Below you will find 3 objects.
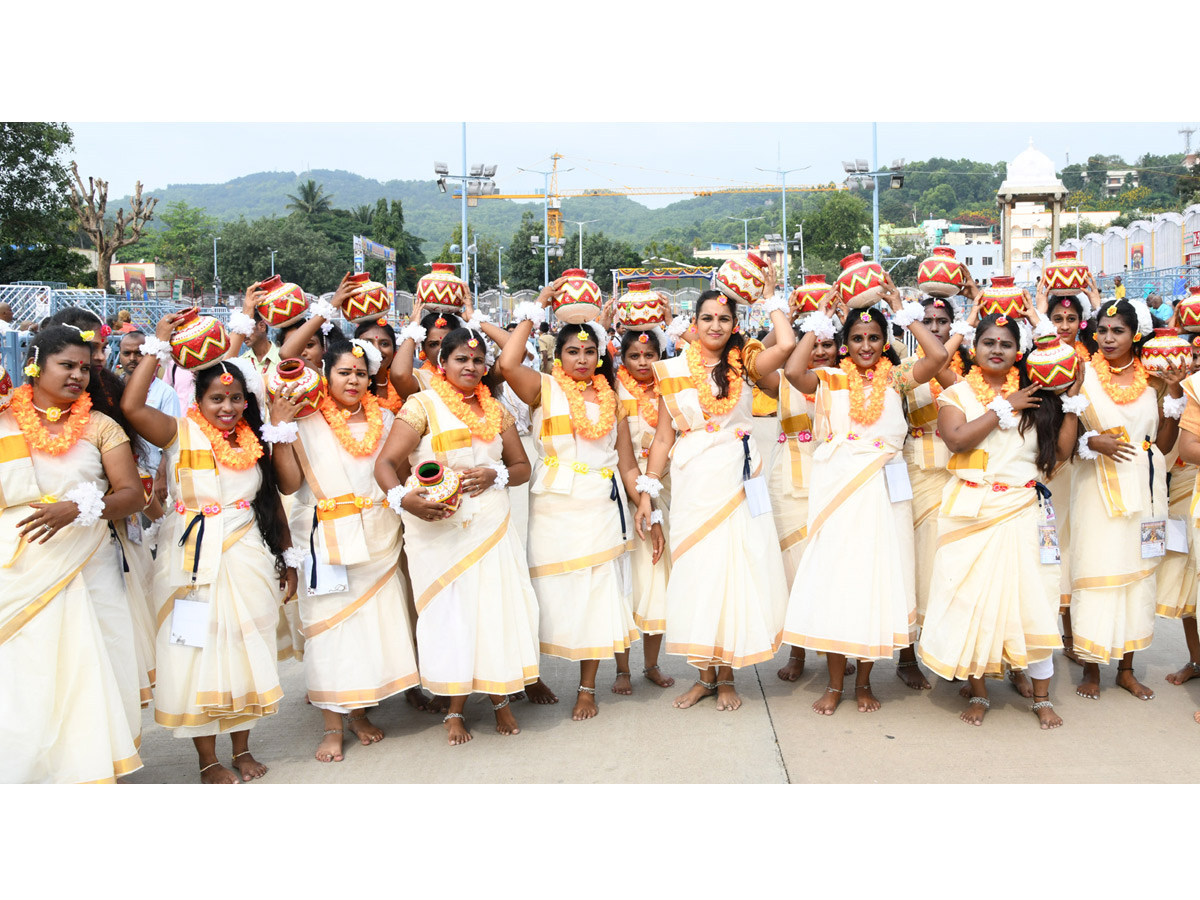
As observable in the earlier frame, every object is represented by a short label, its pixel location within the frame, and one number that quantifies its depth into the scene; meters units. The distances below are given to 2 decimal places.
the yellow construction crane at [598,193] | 61.51
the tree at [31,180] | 21.83
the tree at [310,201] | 93.90
